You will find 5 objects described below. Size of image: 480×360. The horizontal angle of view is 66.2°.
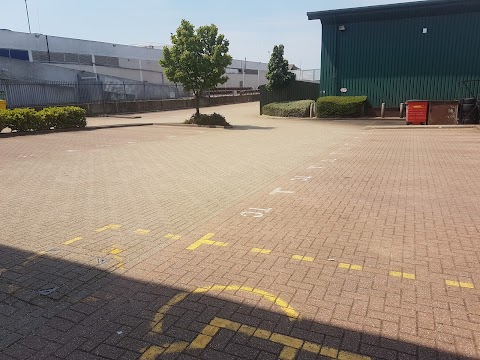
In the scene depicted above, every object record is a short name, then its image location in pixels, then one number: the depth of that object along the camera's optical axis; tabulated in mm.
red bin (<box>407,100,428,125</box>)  20578
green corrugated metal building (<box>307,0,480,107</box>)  23641
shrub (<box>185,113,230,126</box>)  22125
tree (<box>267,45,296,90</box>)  30453
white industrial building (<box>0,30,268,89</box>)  34100
